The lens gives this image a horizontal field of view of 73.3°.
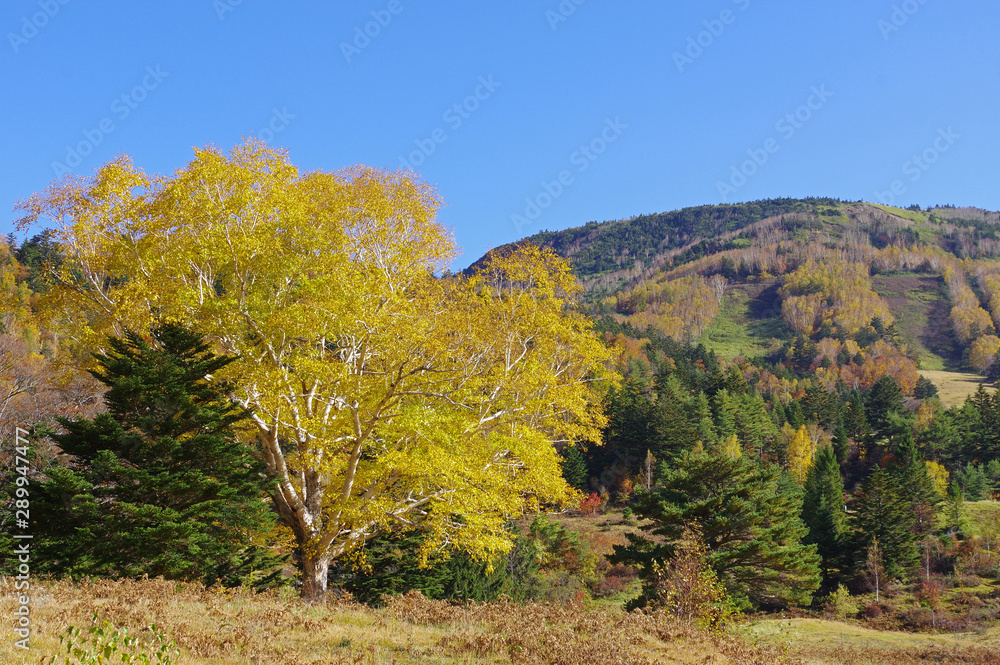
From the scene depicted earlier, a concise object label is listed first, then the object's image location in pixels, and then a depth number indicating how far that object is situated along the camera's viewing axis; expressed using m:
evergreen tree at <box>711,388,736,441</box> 76.56
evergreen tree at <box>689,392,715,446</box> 73.38
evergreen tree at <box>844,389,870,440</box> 85.50
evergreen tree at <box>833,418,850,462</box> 80.06
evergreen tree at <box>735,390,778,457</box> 79.75
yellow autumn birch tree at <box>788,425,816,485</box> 75.23
